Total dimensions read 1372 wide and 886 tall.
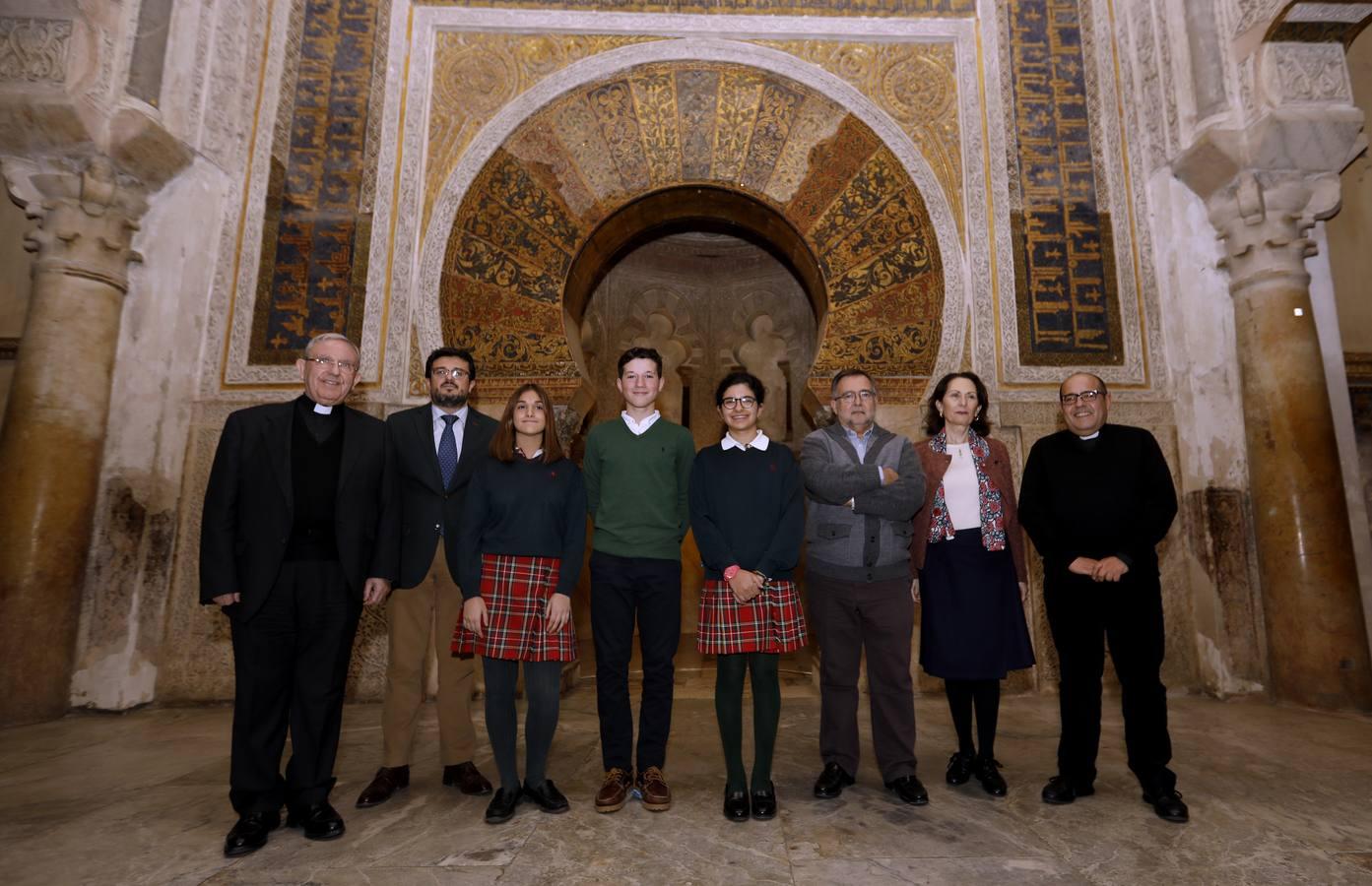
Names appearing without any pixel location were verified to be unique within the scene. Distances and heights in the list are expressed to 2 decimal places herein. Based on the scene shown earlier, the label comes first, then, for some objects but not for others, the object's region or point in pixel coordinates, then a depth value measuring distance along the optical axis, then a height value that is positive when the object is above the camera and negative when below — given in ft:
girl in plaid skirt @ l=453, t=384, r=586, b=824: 8.72 -0.28
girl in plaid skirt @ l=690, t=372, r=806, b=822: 8.75 -0.17
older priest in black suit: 7.88 -0.28
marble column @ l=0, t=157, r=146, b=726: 13.56 +2.45
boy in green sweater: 8.93 -0.30
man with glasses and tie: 9.67 -0.20
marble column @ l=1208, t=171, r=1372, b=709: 13.98 +2.10
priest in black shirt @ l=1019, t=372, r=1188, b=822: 8.83 -0.31
